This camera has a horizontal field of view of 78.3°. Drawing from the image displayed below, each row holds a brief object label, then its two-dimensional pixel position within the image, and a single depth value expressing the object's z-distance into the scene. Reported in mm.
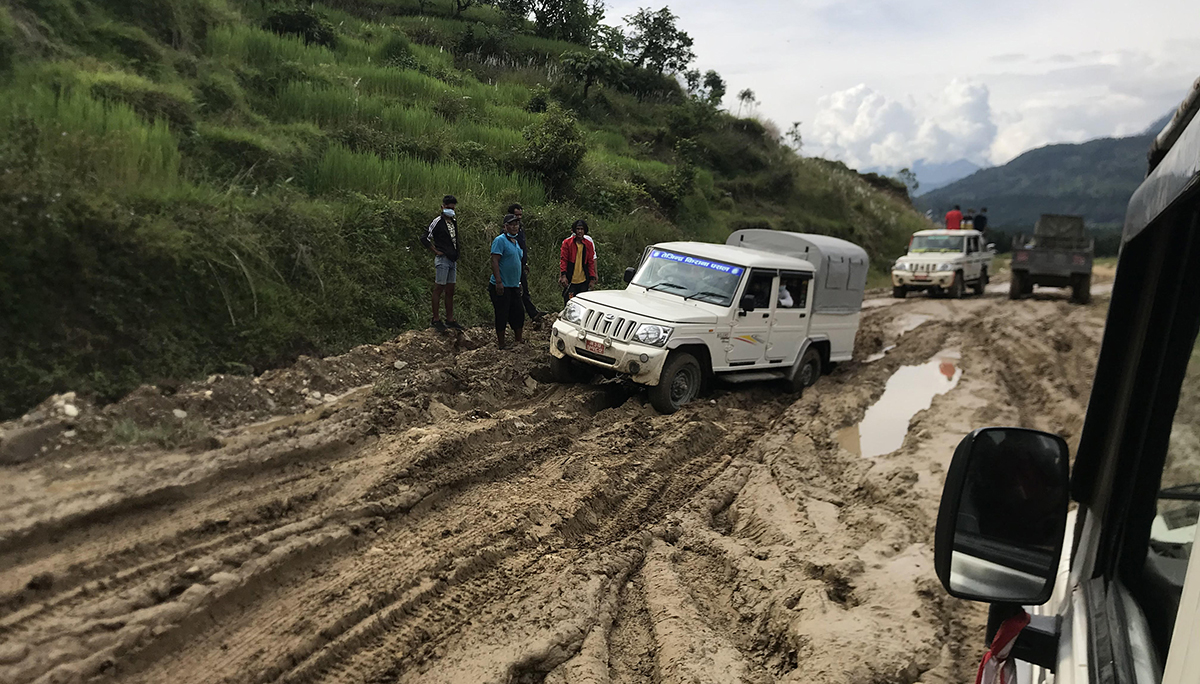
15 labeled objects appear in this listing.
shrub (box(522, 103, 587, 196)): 16219
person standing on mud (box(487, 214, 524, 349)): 9828
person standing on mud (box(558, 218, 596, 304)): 11250
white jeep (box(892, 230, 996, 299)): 20516
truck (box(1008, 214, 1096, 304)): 19328
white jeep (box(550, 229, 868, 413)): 8094
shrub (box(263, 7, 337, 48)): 16703
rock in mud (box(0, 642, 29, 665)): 3227
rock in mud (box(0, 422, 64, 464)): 5441
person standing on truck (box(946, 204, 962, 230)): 23250
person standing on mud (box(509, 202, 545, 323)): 10648
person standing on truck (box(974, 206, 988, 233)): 23797
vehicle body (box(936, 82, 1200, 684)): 1473
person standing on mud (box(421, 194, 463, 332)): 10016
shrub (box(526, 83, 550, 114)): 20516
